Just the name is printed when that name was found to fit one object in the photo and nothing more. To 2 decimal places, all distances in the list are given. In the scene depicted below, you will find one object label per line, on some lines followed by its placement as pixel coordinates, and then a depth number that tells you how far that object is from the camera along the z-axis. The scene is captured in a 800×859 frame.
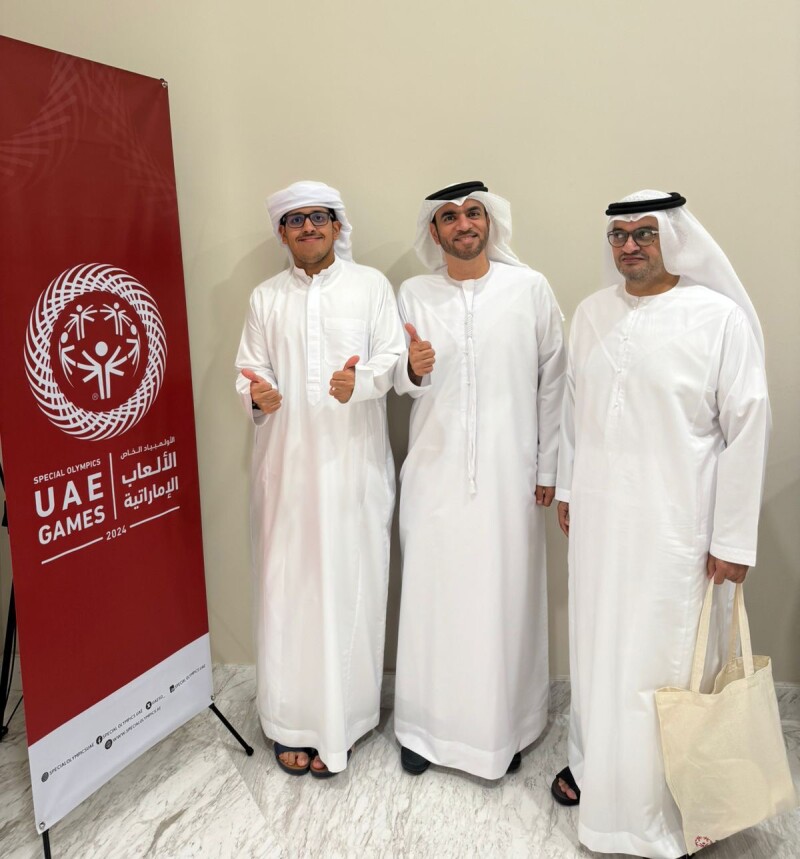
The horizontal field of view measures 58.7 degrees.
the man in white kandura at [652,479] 1.86
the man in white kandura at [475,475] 2.29
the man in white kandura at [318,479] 2.32
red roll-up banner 1.90
